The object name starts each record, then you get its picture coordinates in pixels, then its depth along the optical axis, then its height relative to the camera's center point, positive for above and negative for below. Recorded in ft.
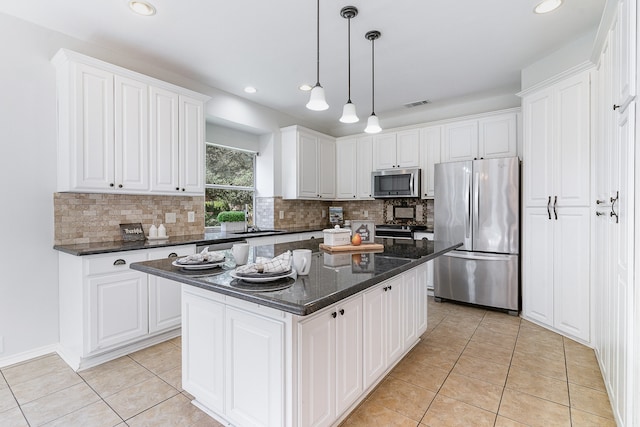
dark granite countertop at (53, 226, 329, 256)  7.85 -0.93
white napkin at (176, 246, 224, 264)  5.45 -0.84
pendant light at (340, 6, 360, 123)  7.64 +2.63
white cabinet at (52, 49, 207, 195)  8.29 +2.45
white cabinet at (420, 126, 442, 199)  14.43 +2.67
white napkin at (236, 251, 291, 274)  4.62 -0.85
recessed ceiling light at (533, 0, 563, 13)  7.50 +5.06
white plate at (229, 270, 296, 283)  4.37 -0.95
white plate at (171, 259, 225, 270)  5.27 -0.92
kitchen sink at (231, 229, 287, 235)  13.16 -0.90
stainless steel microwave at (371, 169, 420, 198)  14.69 +1.39
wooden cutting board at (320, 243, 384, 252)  7.44 -0.89
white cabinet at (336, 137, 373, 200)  16.74 +2.42
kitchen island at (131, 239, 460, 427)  4.35 -2.15
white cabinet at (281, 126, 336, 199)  15.56 +2.49
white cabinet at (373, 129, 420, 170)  15.08 +3.11
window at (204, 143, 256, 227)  13.79 +1.44
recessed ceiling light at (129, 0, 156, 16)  7.48 +5.05
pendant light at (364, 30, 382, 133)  8.46 +2.50
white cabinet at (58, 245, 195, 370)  7.75 -2.55
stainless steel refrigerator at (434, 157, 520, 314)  11.48 -0.74
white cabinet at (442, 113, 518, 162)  12.48 +3.09
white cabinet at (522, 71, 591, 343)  9.11 +0.11
